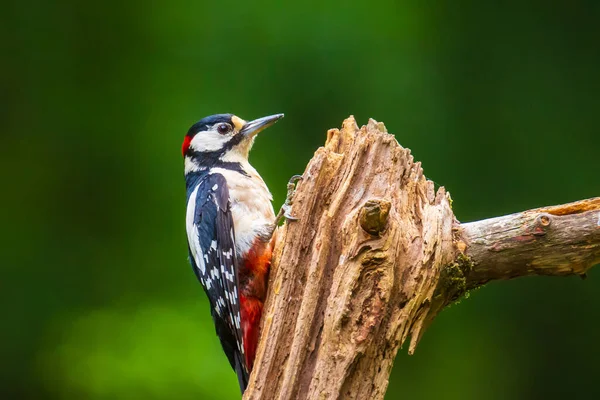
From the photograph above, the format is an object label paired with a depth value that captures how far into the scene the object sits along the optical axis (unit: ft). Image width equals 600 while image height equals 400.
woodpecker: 20.03
